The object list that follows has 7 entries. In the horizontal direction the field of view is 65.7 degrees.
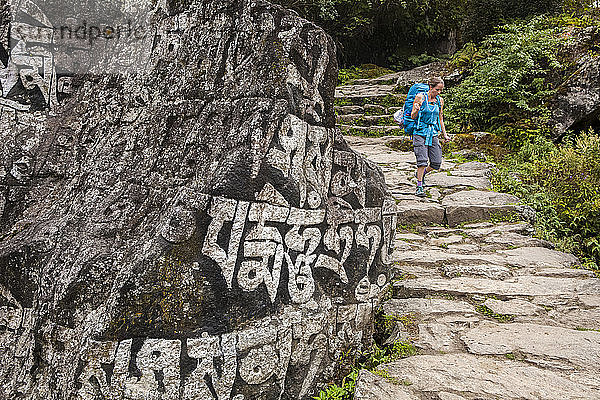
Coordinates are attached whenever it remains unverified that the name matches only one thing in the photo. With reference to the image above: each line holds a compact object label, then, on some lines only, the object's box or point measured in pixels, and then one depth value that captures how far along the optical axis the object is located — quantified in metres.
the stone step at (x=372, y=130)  10.05
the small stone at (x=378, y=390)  2.19
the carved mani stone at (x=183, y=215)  1.87
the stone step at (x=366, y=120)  10.64
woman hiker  5.56
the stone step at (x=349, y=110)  11.19
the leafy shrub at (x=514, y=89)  9.14
